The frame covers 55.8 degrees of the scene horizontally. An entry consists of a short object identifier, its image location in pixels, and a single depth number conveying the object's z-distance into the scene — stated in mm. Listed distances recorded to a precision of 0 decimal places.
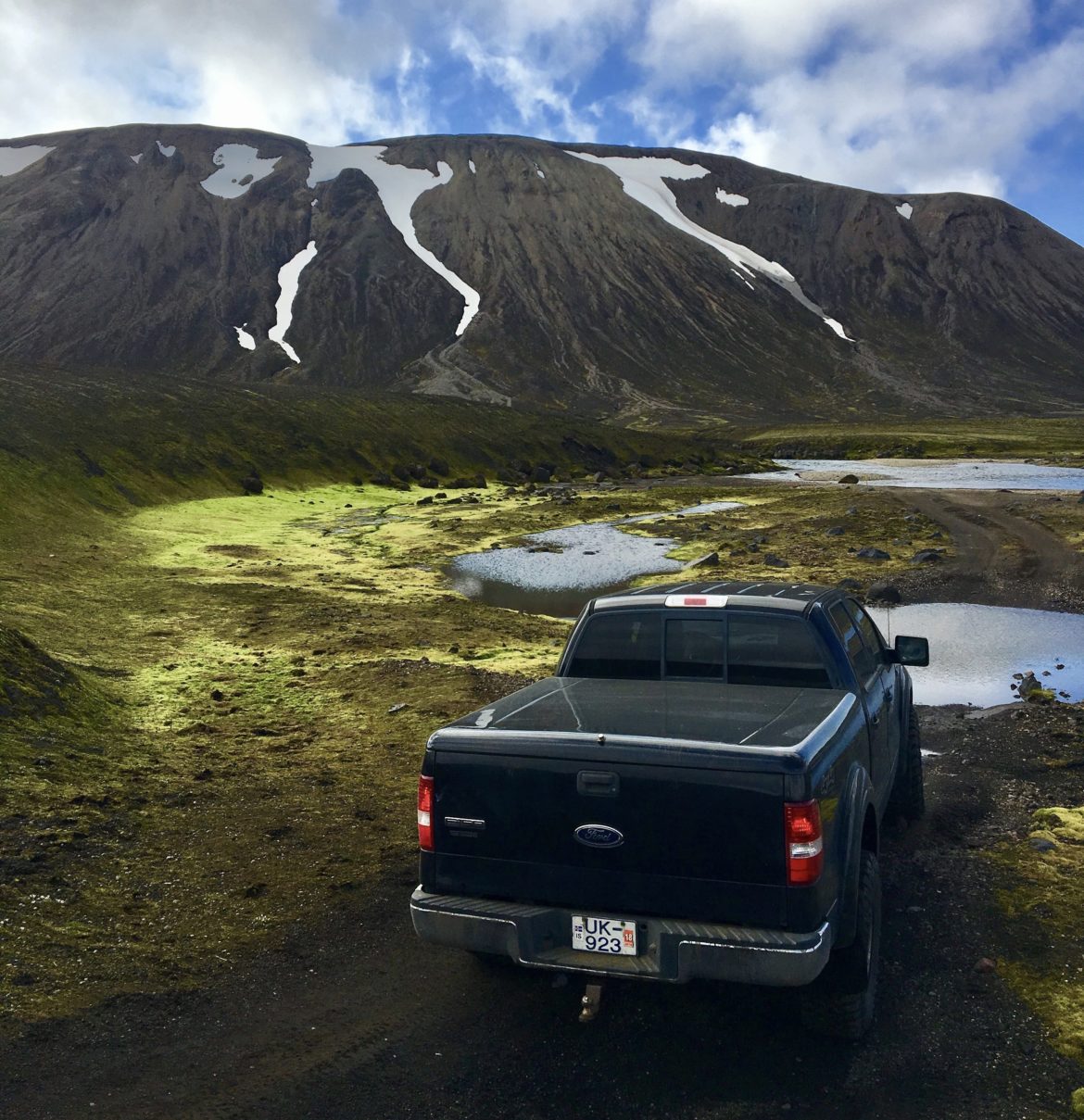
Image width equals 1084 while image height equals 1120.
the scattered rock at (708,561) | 34750
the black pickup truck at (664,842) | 5684
